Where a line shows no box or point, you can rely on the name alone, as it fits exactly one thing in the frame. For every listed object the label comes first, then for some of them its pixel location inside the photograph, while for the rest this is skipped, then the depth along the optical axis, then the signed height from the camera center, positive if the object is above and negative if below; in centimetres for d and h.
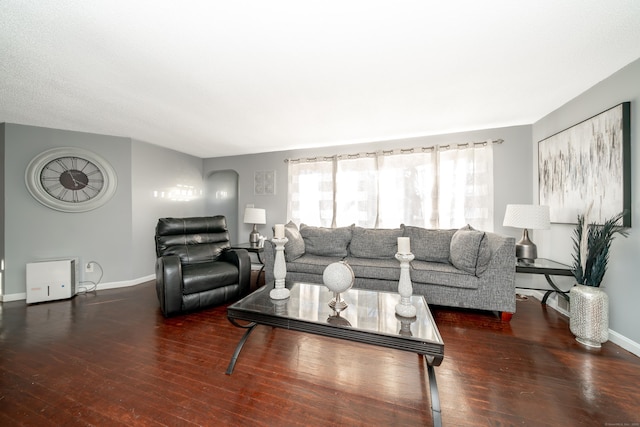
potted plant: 183 -59
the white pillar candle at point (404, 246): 160 -22
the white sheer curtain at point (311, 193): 391 +35
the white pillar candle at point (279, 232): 198 -16
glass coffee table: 125 -69
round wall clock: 303 +46
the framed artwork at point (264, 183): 431 +57
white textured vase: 183 -81
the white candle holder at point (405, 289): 156 -52
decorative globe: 165 -46
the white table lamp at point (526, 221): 245 -7
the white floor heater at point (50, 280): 283 -85
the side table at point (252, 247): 350 -53
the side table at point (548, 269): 224 -54
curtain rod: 318 +95
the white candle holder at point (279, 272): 186 -49
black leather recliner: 241 -62
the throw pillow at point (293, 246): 310 -44
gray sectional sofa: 235 -58
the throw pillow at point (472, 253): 239 -41
